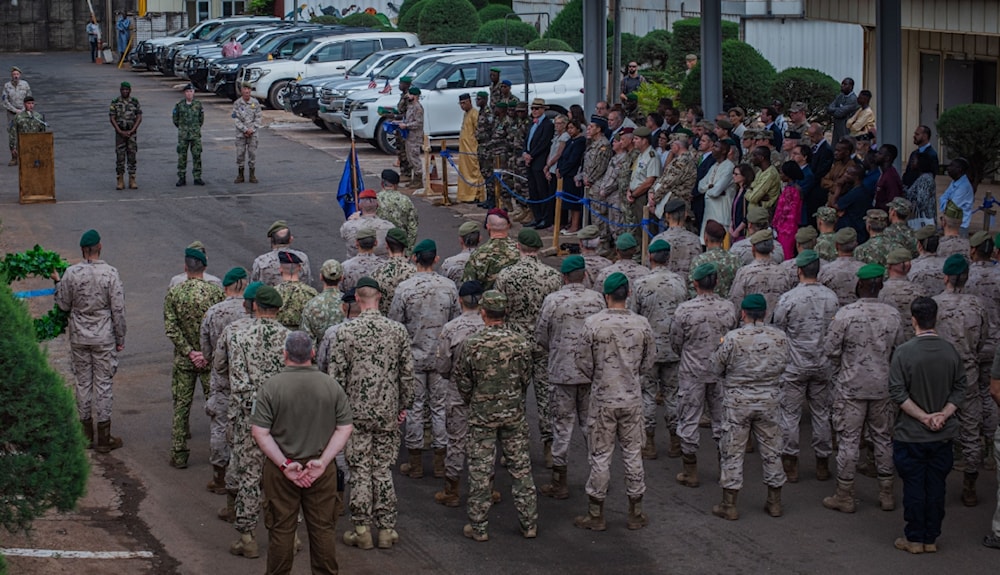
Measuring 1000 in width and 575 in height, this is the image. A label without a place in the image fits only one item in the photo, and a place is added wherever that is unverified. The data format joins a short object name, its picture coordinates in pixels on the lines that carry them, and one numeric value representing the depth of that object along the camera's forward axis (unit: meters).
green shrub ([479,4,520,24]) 44.94
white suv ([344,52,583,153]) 27.77
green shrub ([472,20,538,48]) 39.31
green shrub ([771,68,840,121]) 26.52
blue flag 19.14
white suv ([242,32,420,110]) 35.53
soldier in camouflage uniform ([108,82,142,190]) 23.45
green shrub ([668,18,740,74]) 31.56
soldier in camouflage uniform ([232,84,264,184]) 24.25
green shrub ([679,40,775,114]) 26.91
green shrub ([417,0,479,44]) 42.59
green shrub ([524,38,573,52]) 34.12
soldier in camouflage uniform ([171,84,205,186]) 23.80
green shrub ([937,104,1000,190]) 20.92
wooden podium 23.05
